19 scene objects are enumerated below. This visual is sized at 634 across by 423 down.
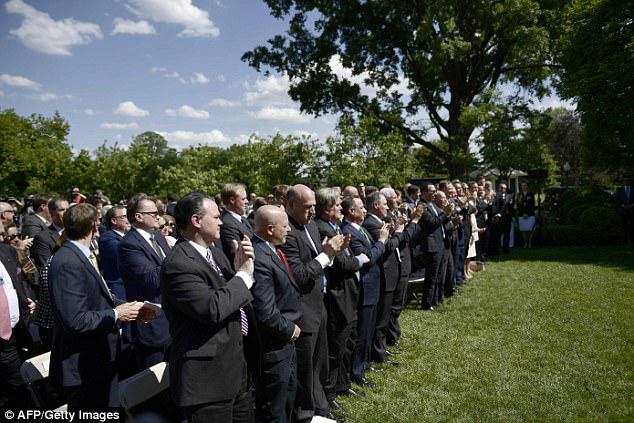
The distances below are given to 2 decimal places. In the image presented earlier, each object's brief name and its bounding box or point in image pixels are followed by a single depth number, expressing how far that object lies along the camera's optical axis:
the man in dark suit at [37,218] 7.66
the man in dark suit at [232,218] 5.44
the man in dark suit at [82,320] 3.34
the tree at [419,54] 19.86
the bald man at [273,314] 3.47
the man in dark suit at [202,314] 2.79
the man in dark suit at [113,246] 5.02
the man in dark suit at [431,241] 8.62
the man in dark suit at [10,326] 4.19
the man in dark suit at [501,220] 14.46
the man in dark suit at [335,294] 5.00
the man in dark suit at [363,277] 5.29
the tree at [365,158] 20.25
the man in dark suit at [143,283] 4.34
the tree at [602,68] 15.30
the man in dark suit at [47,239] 6.14
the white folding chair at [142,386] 3.07
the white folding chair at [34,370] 3.81
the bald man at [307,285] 4.00
